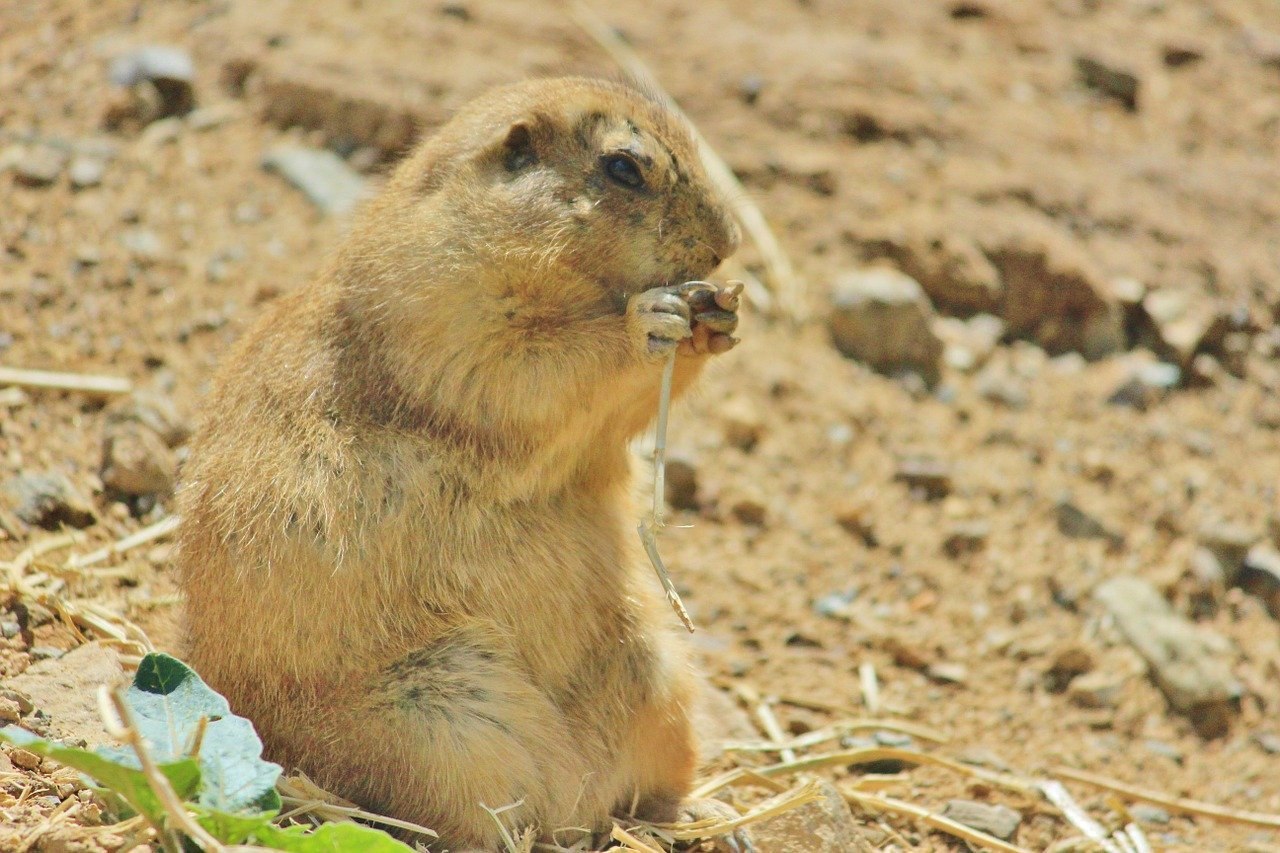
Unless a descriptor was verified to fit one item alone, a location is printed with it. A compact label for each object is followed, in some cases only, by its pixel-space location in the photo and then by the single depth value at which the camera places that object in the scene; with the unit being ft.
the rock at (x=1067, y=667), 34.25
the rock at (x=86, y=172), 39.83
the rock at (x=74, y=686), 25.09
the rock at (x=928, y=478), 39.17
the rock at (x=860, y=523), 38.24
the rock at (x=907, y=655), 34.73
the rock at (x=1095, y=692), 33.73
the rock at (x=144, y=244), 38.65
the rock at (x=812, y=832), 26.17
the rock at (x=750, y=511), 38.37
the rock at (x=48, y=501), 30.83
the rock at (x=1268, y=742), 33.06
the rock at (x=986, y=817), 28.66
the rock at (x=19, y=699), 24.98
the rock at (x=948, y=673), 34.22
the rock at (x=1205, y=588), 36.78
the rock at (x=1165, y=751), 32.65
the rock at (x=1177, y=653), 33.81
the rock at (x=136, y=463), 32.22
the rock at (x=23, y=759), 23.56
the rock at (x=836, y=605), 36.19
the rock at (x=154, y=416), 33.37
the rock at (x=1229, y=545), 37.50
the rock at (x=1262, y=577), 36.88
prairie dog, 24.11
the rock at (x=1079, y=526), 38.04
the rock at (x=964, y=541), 37.73
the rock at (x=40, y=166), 39.22
